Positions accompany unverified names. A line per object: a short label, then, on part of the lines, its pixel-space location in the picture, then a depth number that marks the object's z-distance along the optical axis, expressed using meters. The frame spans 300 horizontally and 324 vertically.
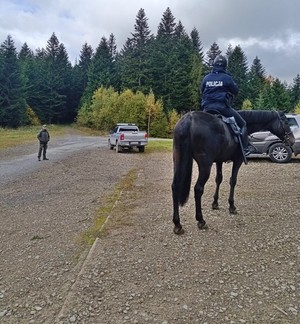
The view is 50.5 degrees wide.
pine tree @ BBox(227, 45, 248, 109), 69.56
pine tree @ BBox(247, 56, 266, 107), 70.81
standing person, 18.34
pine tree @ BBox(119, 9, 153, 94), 64.50
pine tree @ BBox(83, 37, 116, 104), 67.31
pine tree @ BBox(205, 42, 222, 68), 74.87
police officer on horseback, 5.77
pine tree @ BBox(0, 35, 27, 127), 51.62
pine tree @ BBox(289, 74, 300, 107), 72.72
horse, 5.19
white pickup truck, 21.86
